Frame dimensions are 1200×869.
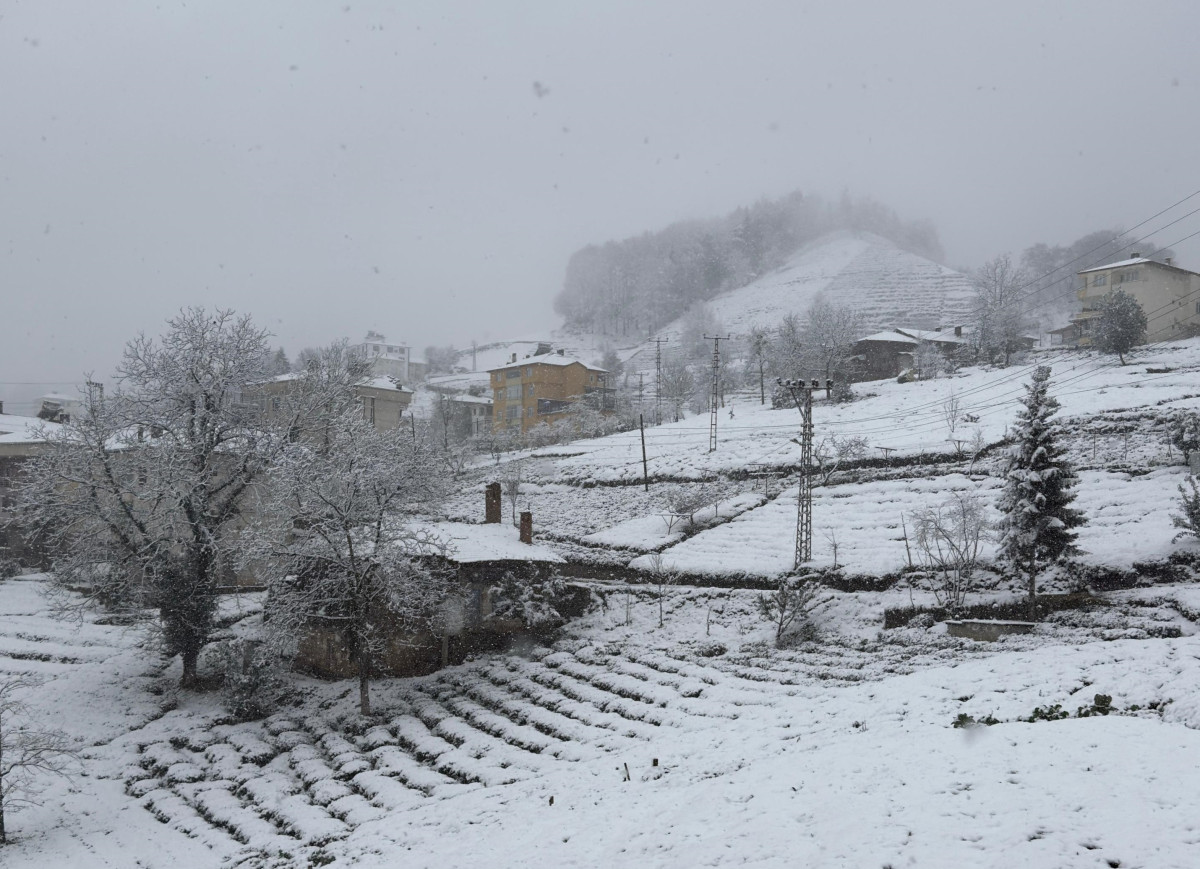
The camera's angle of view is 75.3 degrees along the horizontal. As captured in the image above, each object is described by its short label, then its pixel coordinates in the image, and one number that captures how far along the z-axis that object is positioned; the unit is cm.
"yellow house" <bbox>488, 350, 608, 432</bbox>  8412
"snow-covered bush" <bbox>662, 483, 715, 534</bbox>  4044
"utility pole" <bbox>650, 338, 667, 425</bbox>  7631
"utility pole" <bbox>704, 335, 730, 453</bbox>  5419
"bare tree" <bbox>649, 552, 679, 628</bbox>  3341
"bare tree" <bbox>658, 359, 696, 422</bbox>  8876
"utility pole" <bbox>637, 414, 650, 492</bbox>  4932
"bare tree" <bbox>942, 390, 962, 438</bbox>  4697
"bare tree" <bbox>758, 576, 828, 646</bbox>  2609
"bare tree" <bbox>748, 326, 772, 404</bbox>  8769
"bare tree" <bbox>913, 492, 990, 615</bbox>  2598
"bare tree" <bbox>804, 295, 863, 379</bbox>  7562
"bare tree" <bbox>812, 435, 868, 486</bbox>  4394
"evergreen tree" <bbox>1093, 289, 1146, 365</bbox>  5706
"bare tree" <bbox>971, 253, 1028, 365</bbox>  7481
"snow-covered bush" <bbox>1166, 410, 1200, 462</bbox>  3294
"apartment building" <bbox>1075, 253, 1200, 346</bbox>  6812
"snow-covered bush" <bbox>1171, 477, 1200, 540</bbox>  2435
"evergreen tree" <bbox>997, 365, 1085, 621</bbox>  2406
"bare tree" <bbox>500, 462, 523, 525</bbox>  4612
